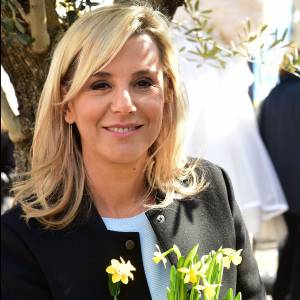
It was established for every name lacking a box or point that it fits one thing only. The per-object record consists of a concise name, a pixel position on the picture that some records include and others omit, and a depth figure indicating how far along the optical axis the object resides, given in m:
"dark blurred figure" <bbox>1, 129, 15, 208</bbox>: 4.52
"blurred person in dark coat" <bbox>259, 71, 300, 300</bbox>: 3.66
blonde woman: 1.85
